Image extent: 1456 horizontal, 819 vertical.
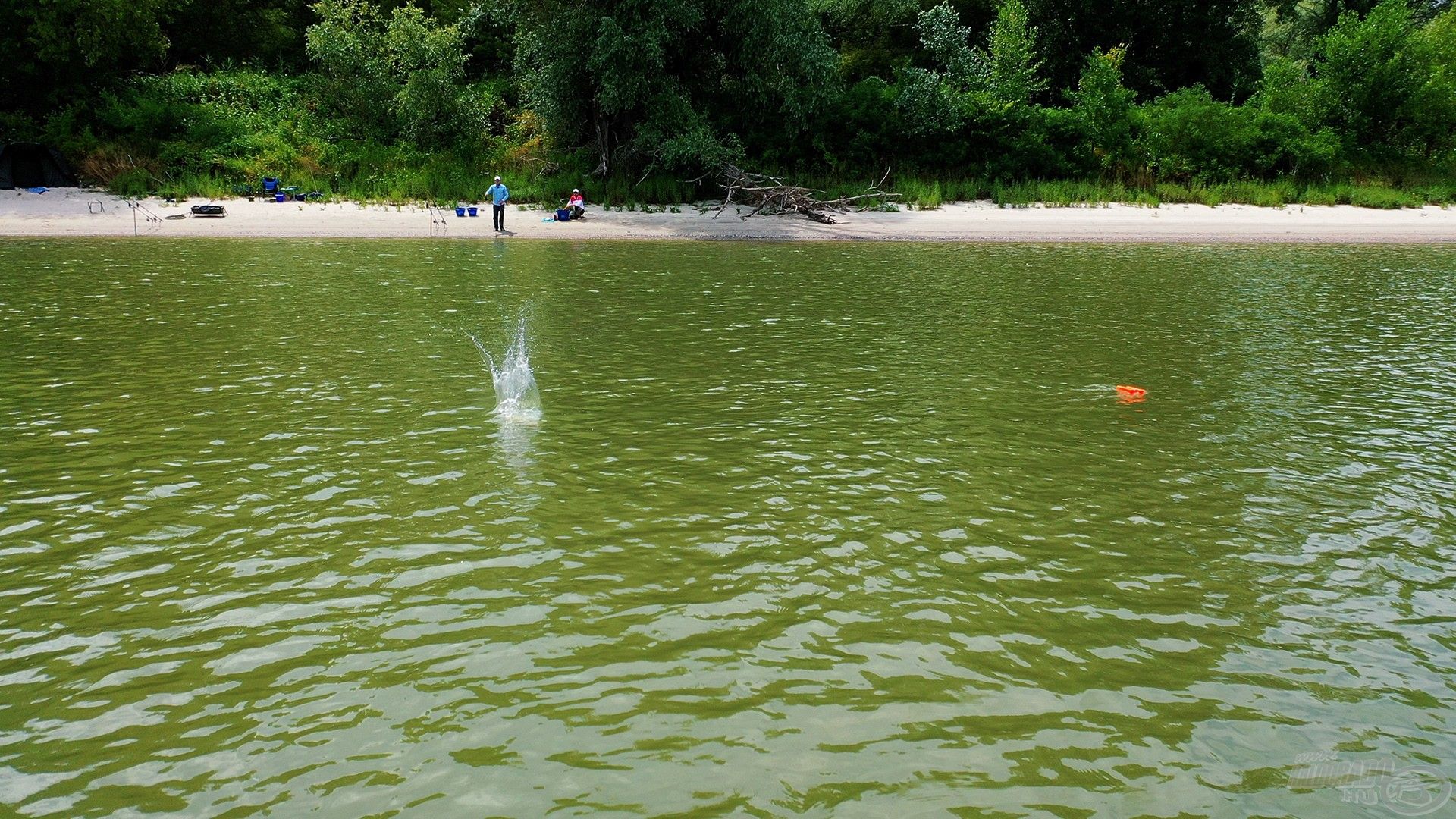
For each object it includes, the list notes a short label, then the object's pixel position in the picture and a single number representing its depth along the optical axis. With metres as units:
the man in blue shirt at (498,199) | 32.84
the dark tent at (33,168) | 37.50
